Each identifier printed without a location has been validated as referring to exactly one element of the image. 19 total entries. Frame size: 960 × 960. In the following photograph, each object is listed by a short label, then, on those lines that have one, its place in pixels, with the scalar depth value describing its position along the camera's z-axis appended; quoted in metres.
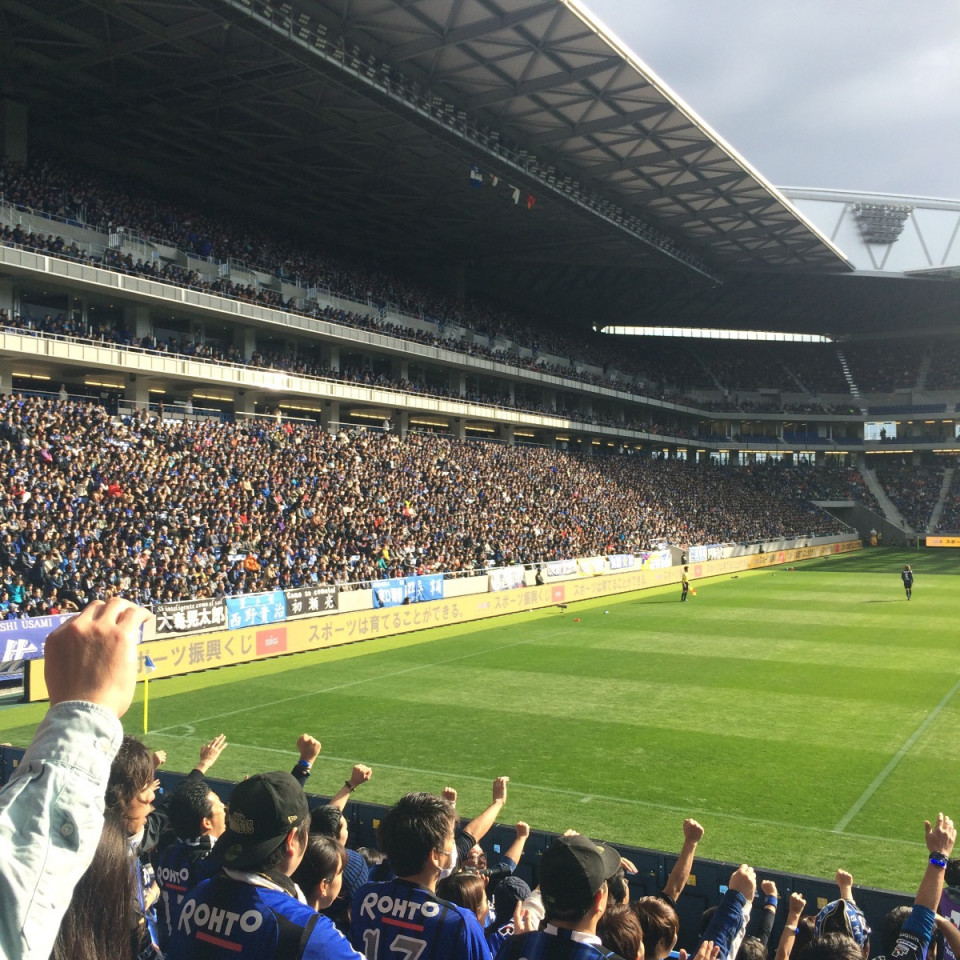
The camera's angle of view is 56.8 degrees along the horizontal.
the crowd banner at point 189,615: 24.48
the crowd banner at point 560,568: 42.88
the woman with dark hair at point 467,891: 4.75
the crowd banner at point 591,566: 45.12
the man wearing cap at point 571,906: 3.55
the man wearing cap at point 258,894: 3.24
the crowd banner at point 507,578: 38.69
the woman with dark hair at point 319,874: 4.41
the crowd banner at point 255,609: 26.86
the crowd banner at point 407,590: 32.66
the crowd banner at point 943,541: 74.75
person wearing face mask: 3.88
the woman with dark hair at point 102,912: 2.13
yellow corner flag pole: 17.62
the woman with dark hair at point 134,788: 4.00
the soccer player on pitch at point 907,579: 38.88
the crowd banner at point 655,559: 49.59
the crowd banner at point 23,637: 21.14
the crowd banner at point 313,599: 29.05
